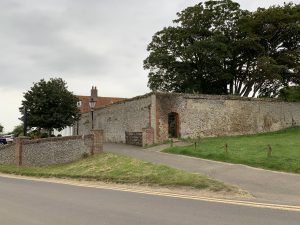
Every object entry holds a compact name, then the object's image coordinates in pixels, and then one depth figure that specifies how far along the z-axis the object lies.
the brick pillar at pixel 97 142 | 14.15
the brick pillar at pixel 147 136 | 15.82
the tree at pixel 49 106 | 19.20
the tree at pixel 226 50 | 22.32
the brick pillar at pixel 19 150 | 15.61
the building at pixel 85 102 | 25.99
